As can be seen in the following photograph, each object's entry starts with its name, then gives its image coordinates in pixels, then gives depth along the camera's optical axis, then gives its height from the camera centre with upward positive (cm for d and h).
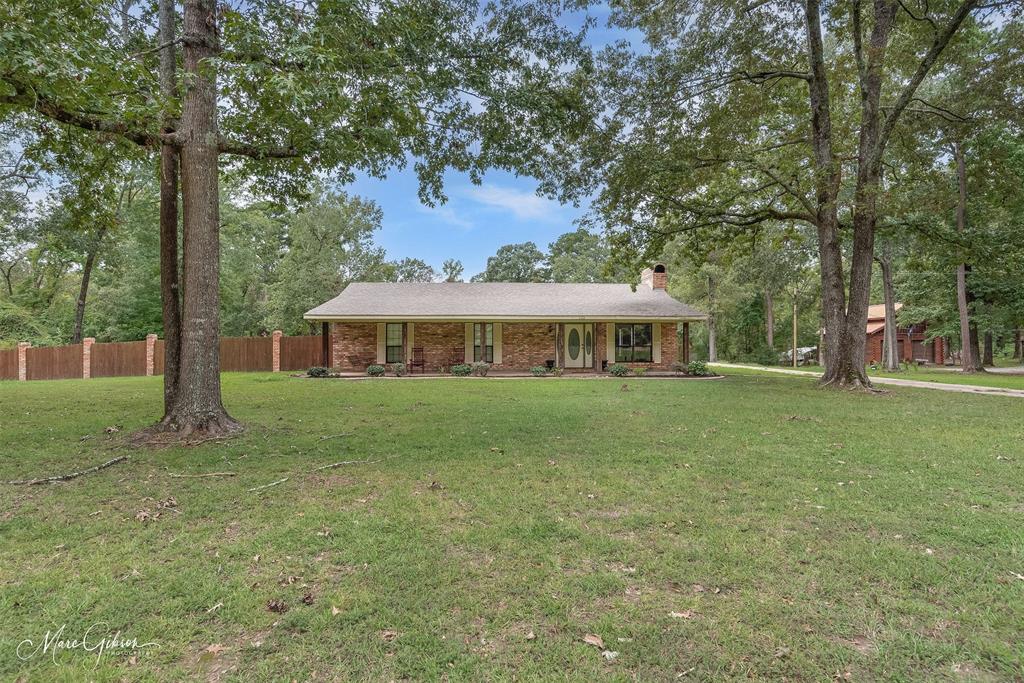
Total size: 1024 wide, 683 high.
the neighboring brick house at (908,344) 3322 +43
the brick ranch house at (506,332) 1780 +94
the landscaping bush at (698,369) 1708 -54
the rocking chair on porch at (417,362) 1809 -13
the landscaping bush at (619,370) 1706 -53
